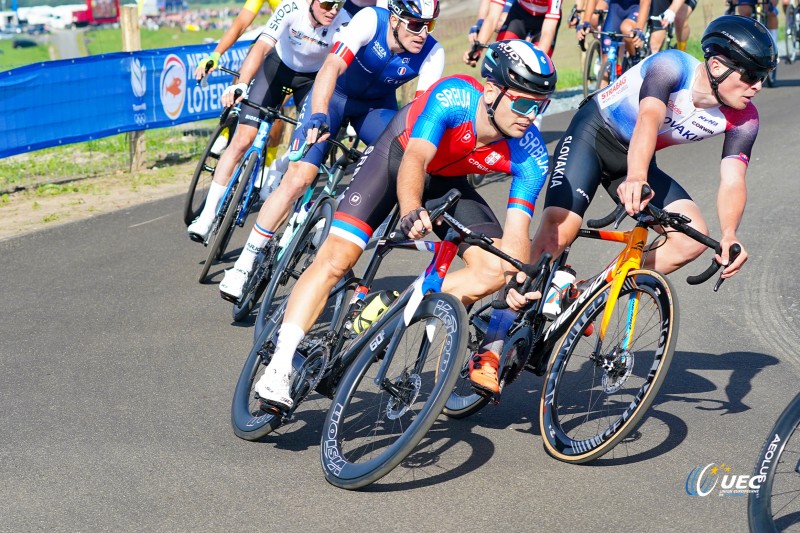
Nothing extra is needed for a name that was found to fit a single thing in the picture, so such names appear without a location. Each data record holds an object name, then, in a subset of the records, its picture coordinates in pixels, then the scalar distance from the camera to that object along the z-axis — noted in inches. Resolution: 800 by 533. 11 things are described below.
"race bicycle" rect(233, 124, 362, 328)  483.5
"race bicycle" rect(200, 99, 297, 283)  628.1
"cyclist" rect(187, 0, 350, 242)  655.1
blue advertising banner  910.4
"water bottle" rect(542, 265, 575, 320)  425.7
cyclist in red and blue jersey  378.9
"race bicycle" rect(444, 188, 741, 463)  369.1
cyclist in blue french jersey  534.7
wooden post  1042.2
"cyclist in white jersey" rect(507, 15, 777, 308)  395.9
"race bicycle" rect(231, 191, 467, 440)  344.8
